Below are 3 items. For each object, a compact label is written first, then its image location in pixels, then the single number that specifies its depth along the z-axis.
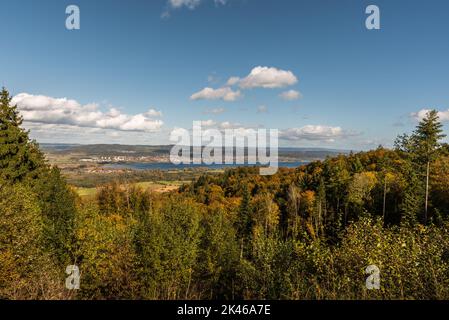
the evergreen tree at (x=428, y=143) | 36.78
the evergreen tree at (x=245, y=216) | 51.94
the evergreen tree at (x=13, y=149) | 30.28
